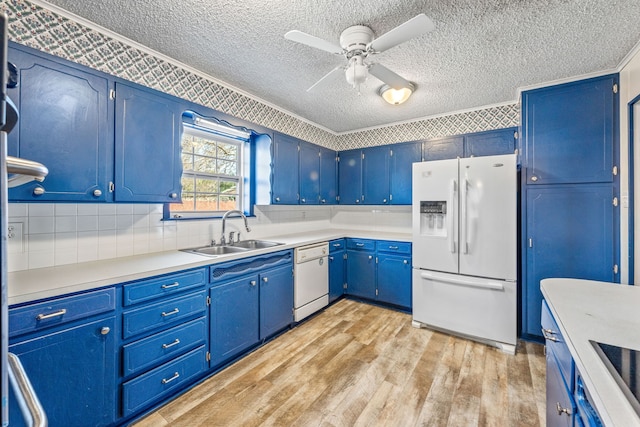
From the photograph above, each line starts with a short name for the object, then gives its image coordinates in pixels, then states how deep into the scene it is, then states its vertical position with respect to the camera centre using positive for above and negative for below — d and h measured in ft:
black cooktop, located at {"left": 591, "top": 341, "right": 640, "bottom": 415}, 2.12 -1.37
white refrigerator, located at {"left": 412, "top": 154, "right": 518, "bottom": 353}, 7.91 -1.04
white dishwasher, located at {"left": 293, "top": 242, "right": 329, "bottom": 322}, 9.30 -2.41
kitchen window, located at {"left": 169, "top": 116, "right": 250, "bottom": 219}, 8.48 +1.56
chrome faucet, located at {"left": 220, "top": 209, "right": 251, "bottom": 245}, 8.76 -0.19
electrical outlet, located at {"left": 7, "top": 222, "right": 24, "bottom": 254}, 5.14 -0.47
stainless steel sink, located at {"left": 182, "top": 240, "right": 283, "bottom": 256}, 8.13 -1.07
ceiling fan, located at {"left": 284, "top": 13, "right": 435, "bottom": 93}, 4.62 +3.24
